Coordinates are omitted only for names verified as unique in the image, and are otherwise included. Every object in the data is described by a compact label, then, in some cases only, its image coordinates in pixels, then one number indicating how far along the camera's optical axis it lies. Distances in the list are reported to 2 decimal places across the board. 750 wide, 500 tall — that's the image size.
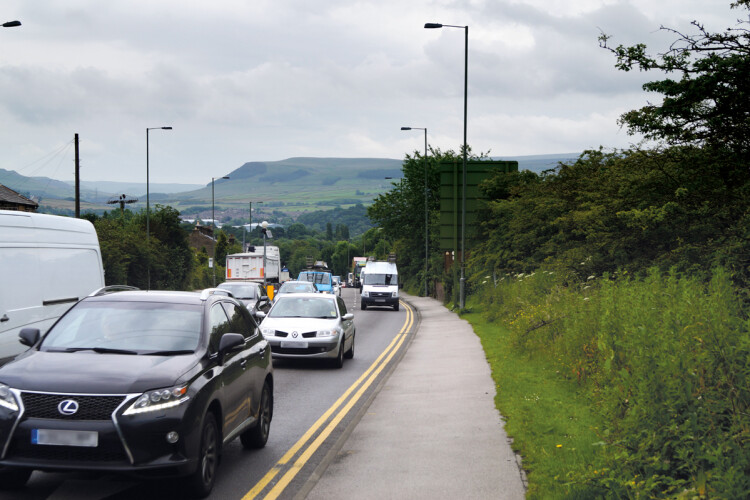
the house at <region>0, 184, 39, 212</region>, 61.31
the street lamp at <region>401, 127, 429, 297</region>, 48.11
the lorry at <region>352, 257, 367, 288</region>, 92.62
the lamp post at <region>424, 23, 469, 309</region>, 33.26
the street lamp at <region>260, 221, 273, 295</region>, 42.26
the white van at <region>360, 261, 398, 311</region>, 42.09
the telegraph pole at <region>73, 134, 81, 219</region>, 40.20
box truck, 47.28
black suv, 6.08
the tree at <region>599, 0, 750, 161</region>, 14.55
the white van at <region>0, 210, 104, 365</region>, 9.72
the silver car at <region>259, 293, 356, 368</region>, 16.39
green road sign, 38.34
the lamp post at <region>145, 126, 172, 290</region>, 49.62
